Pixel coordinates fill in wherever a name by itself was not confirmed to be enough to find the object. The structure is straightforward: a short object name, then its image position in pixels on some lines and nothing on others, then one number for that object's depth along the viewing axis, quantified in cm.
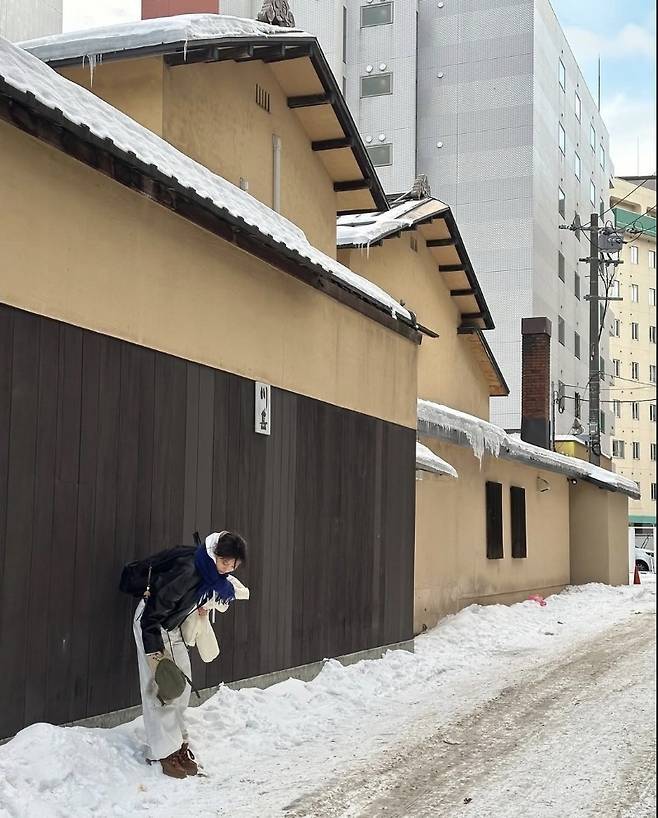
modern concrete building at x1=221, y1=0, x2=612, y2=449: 4150
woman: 663
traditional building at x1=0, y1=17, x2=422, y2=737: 647
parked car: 4488
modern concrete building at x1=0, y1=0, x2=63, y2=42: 2250
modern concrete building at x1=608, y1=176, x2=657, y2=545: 7800
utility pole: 3031
